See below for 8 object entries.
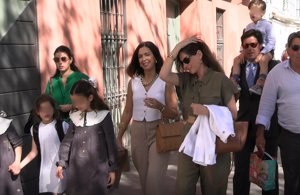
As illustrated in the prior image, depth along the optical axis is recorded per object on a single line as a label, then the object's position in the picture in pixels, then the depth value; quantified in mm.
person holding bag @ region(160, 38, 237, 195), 3750
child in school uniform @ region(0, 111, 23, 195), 4168
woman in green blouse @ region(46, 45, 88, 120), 4711
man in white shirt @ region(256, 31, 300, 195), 4129
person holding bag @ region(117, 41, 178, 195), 4539
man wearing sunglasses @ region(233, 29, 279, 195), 4836
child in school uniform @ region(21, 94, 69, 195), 4367
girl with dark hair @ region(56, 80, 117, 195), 4035
